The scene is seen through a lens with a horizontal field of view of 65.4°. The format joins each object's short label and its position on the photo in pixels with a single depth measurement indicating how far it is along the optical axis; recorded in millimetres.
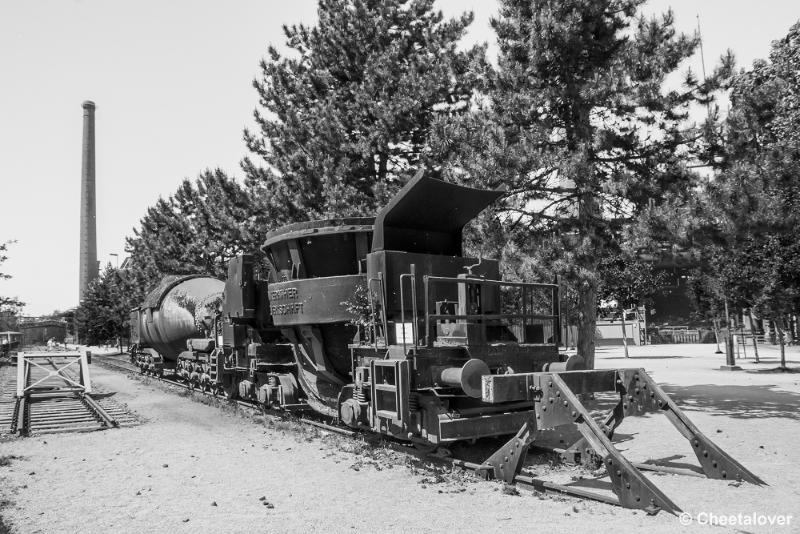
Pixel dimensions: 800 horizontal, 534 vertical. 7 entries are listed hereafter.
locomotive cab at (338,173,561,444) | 6930
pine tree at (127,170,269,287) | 21328
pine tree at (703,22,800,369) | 10219
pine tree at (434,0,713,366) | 11133
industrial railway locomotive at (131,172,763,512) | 6285
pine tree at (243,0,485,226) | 16297
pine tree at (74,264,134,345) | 45531
